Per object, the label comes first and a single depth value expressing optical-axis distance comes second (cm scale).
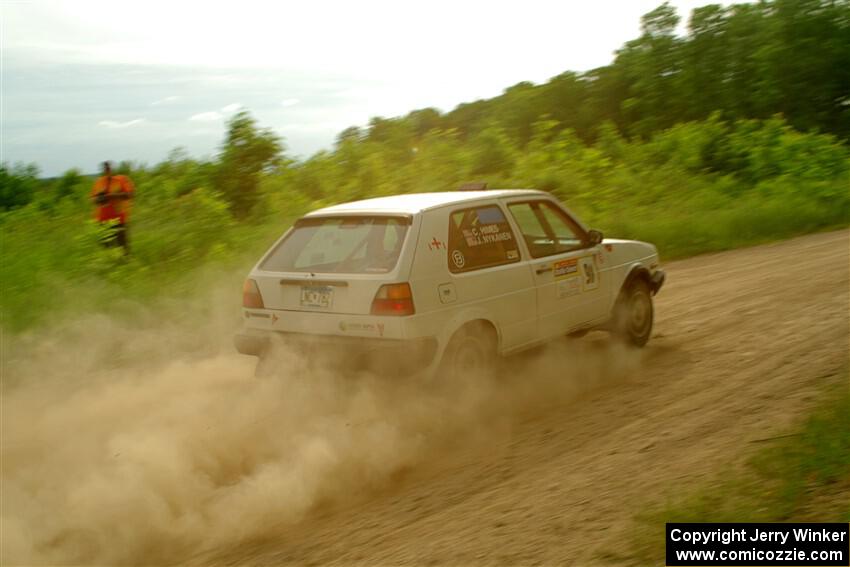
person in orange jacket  1285
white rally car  582
